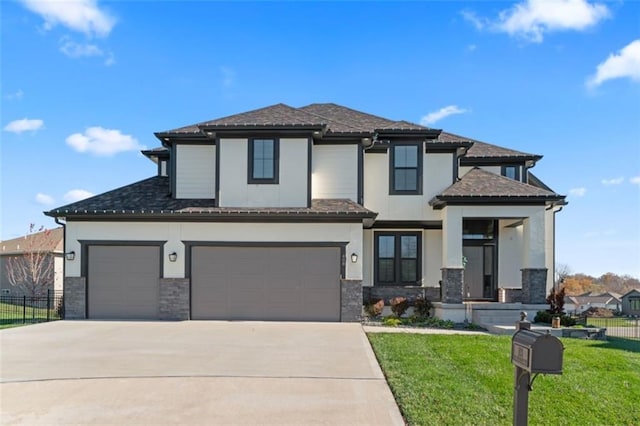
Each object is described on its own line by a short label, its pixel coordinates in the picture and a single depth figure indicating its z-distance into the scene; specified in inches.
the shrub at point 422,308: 642.2
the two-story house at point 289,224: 602.2
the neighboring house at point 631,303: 2132.1
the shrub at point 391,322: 584.7
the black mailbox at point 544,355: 147.3
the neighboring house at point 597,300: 2673.7
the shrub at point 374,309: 633.6
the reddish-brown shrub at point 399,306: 642.2
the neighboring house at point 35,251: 1213.1
